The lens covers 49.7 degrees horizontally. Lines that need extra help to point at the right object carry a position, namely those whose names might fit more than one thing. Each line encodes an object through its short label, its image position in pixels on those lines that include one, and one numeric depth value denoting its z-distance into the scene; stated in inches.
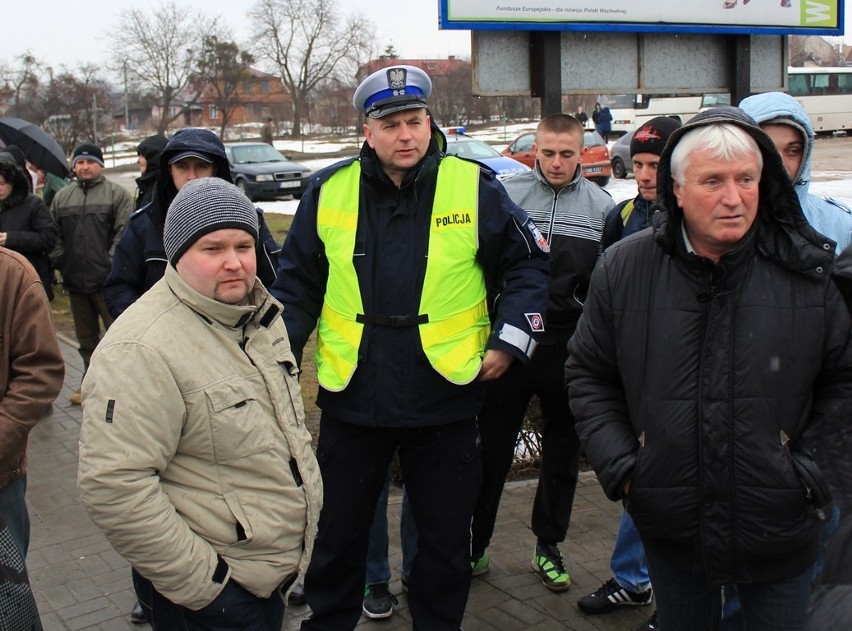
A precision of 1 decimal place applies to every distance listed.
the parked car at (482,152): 786.8
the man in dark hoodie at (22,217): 259.9
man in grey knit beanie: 91.5
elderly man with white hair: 96.1
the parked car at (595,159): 846.5
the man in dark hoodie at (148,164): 219.8
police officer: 129.4
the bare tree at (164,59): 2124.8
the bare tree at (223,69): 2075.5
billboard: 240.2
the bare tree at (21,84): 1274.6
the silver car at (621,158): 971.3
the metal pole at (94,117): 1171.9
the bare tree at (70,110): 1122.7
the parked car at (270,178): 909.2
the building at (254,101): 2219.5
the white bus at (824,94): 1437.0
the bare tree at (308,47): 2269.9
